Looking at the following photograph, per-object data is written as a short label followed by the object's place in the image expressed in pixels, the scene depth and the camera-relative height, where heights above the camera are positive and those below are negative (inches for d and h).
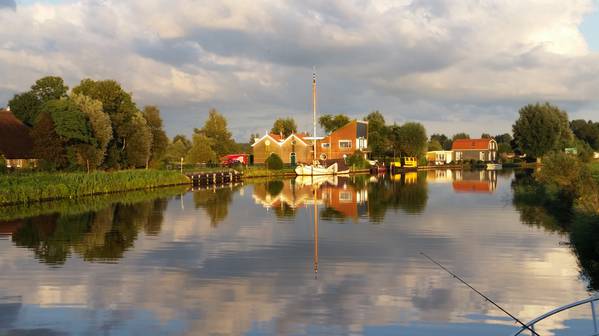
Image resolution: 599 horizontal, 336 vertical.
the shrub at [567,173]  1215.7 -23.8
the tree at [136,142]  2464.3 +89.8
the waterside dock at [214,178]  2495.6 -59.3
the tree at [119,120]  2396.7 +175.2
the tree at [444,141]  6638.8 +252.1
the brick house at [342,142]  3870.6 +132.8
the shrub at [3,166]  1748.2 -2.8
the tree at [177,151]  4075.3 +90.3
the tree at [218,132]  4109.3 +214.8
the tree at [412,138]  4215.1 +171.9
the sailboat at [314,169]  3186.5 -28.0
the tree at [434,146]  5413.4 +148.8
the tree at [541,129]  4180.6 +230.4
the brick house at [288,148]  3906.0 +103.1
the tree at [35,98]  2605.8 +284.8
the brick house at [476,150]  5039.4 +106.2
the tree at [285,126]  5054.6 +311.8
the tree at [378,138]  4247.0 +174.0
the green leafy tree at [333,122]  4906.5 +333.3
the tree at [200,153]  3580.2 +65.2
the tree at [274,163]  3235.7 +3.9
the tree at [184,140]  4784.9 +228.4
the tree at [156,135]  2908.5 +139.9
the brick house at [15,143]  2226.4 +83.7
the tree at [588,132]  5629.9 +278.9
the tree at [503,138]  7372.1 +297.8
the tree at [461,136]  6303.2 +276.0
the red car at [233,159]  3808.8 +33.9
